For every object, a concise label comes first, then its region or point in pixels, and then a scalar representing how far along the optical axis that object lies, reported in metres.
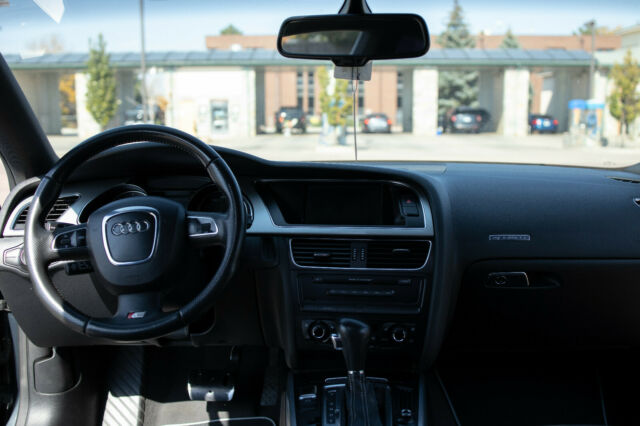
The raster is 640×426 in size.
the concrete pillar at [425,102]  9.77
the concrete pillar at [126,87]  9.60
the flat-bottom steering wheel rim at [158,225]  1.91
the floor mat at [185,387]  3.13
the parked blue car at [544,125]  10.26
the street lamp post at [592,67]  10.99
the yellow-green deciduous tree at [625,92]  10.74
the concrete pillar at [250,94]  6.73
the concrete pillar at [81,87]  8.60
